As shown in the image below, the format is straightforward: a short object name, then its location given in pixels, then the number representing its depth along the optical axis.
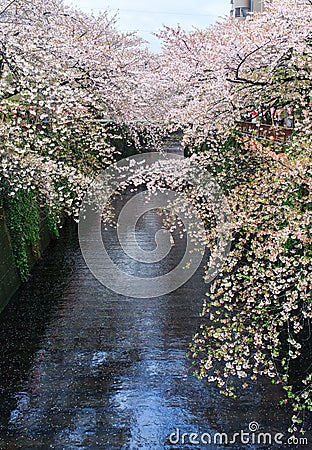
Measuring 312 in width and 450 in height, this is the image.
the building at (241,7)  34.92
